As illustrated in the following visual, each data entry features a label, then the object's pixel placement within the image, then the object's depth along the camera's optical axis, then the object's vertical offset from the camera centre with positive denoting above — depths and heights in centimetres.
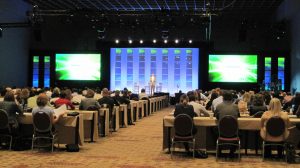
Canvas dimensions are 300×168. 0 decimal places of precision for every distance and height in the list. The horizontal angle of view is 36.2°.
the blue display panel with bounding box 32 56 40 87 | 3269 +110
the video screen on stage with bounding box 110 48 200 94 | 3238 +130
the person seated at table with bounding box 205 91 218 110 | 1326 -31
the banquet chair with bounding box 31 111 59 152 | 941 -86
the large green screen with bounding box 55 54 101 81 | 3212 +140
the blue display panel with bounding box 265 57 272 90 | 3088 +131
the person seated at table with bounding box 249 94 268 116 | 986 -38
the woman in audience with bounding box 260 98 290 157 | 867 -56
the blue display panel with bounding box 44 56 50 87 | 3284 +105
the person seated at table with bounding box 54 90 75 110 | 1117 -38
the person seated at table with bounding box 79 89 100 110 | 1207 -45
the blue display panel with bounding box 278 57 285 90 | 3023 +136
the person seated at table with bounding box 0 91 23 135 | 980 -53
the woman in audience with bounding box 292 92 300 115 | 1278 -38
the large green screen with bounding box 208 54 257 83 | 3106 +130
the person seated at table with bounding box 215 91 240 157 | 909 -42
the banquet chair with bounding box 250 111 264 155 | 953 -91
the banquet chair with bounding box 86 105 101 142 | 1130 -59
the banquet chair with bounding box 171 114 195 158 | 893 -82
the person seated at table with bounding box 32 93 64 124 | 952 -48
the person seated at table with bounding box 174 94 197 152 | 927 -44
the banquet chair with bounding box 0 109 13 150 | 956 -87
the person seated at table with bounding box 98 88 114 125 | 1368 -44
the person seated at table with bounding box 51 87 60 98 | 1457 -26
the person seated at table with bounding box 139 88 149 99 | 2220 -40
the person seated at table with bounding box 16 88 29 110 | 1242 -35
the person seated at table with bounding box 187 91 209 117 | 991 -45
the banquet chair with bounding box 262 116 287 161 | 856 -73
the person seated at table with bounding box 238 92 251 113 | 1154 -48
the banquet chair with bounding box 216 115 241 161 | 871 -84
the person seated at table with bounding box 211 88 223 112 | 1163 -34
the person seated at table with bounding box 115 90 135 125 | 1606 -51
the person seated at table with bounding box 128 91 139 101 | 1981 -45
